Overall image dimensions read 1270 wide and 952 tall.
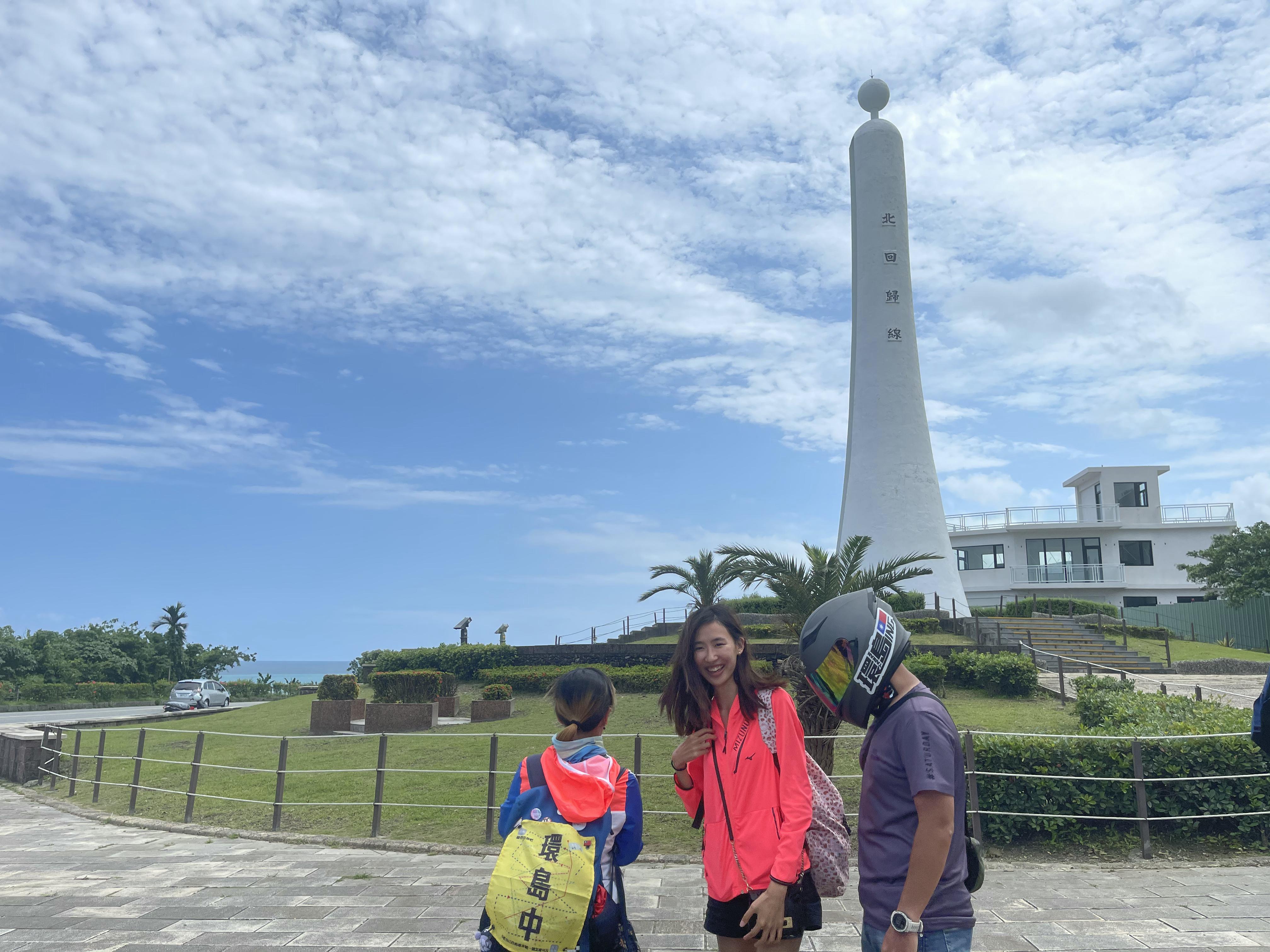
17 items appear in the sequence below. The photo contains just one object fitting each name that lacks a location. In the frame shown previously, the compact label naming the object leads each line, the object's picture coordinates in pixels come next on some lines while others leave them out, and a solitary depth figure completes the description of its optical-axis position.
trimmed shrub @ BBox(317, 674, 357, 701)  18.75
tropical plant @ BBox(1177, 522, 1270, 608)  26.00
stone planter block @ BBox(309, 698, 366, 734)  16.72
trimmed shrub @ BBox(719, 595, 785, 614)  26.12
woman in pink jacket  2.36
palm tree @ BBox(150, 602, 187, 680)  37.22
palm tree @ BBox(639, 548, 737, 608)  18.06
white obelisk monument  28.33
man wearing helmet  2.05
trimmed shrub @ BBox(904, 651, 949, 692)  15.34
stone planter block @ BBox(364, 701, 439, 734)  15.91
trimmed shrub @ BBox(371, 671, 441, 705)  17.75
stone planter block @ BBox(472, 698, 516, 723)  16.22
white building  34.50
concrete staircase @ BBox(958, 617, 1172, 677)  19.39
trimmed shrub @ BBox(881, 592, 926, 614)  22.44
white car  25.73
